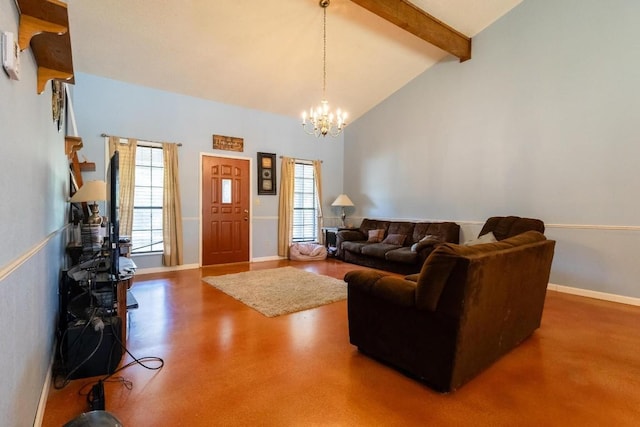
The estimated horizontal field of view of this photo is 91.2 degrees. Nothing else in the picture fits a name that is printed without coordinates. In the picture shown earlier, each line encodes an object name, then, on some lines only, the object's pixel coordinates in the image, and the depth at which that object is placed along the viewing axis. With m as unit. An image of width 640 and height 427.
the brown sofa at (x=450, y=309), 1.87
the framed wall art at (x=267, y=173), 6.45
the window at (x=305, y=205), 7.09
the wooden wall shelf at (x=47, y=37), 1.31
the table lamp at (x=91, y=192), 3.43
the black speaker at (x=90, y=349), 2.13
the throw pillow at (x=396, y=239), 5.83
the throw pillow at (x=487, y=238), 3.69
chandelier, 4.15
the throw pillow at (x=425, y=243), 4.92
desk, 2.39
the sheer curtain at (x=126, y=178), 4.96
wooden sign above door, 5.92
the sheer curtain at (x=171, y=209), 5.37
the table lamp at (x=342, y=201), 7.04
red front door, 5.86
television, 2.11
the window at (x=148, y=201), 5.20
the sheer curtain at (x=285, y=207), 6.70
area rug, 3.61
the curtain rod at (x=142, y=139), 4.86
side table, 6.80
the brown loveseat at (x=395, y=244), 5.07
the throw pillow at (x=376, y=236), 6.30
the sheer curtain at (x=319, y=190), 7.25
